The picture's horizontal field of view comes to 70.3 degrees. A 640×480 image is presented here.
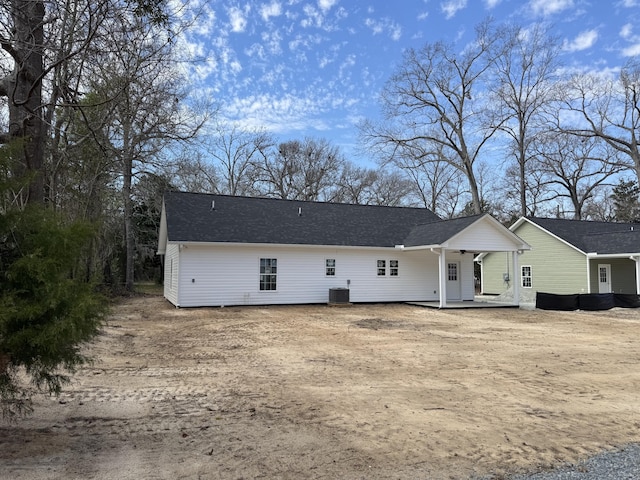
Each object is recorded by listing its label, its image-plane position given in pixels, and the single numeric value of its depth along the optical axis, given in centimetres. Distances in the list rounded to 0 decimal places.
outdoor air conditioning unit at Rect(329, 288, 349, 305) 1914
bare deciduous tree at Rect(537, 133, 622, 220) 3606
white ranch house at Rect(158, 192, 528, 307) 1797
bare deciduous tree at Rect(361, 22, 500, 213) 3278
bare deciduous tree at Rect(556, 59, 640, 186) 3053
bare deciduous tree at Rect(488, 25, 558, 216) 3294
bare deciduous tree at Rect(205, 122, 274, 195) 4103
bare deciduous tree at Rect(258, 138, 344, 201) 4206
